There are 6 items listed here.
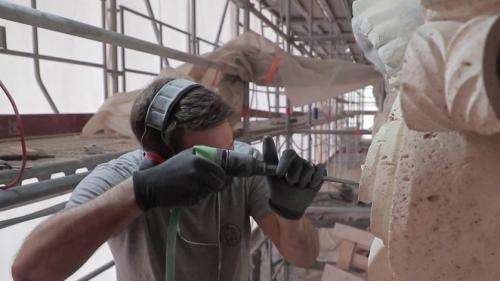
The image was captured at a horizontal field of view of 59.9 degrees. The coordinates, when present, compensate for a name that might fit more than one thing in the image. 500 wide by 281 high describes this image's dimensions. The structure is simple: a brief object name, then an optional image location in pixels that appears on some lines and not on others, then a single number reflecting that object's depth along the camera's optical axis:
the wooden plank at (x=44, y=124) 1.48
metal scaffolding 0.94
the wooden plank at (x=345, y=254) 3.52
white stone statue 0.32
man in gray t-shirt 0.84
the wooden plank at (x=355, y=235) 3.49
